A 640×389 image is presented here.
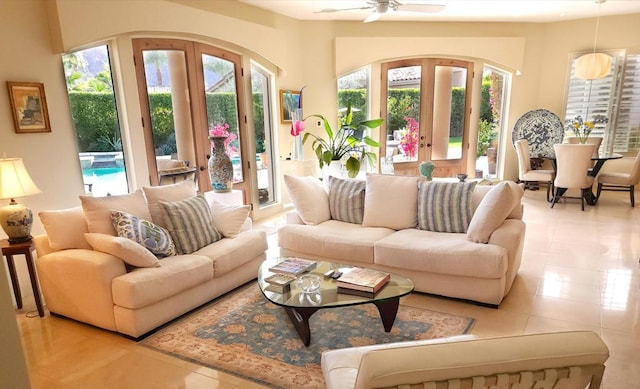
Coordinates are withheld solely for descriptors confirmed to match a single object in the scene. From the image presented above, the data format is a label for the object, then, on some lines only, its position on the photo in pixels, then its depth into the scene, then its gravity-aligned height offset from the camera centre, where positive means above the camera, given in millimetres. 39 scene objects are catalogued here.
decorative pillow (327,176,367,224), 3904 -808
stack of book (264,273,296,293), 2523 -1061
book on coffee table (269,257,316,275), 2750 -1054
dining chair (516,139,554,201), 6500 -972
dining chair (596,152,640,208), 5859 -1029
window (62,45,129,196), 3684 +68
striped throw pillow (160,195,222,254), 3242 -856
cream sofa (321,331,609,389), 1015 -655
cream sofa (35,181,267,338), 2662 -1065
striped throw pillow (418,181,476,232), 3428 -798
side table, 2896 -1028
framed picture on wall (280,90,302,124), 6000 +223
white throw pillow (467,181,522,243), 3016 -742
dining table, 5957 -909
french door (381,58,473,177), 7004 +130
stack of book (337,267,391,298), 2418 -1045
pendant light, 6117 +739
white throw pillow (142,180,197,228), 3322 -625
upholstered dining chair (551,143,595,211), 5629 -777
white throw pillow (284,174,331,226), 3867 -797
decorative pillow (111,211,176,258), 2928 -820
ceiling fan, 4051 +1206
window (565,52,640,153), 6711 +188
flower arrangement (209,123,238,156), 4957 -136
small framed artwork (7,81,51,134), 3154 +181
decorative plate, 6977 -300
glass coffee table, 2334 -1091
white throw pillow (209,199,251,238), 3600 -886
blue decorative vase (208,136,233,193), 4605 -529
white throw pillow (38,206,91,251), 2877 -758
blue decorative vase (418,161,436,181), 4441 -589
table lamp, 2834 -485
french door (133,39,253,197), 4293 +286
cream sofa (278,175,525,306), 2965 -1019
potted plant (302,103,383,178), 4961 -438
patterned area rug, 2346 -1479
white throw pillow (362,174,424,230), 3650 -799
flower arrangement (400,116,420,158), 7101 -314
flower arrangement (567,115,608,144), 6658 -175
